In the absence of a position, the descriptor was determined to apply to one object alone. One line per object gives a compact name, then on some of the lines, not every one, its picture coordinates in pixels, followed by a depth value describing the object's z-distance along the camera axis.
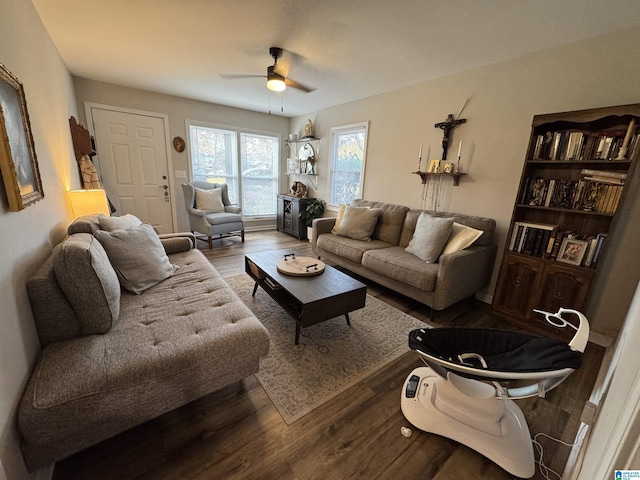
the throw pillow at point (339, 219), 3.49
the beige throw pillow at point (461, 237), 2.37
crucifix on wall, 2.81
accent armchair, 4.05
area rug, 1.53
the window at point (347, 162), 4.04
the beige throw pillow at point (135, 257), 1.64
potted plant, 4.68
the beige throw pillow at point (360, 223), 3.27
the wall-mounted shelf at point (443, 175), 2.82
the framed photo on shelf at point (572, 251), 1.98
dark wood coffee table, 1.79
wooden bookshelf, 1.84
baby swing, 1.05
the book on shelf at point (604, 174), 1.81
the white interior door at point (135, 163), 3.78
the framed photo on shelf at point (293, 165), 5.20
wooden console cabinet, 4.76
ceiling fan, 2.41
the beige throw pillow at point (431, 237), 2.50
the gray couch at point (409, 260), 2.25
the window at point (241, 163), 4.67
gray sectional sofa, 0.93
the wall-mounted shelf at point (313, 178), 4.95
